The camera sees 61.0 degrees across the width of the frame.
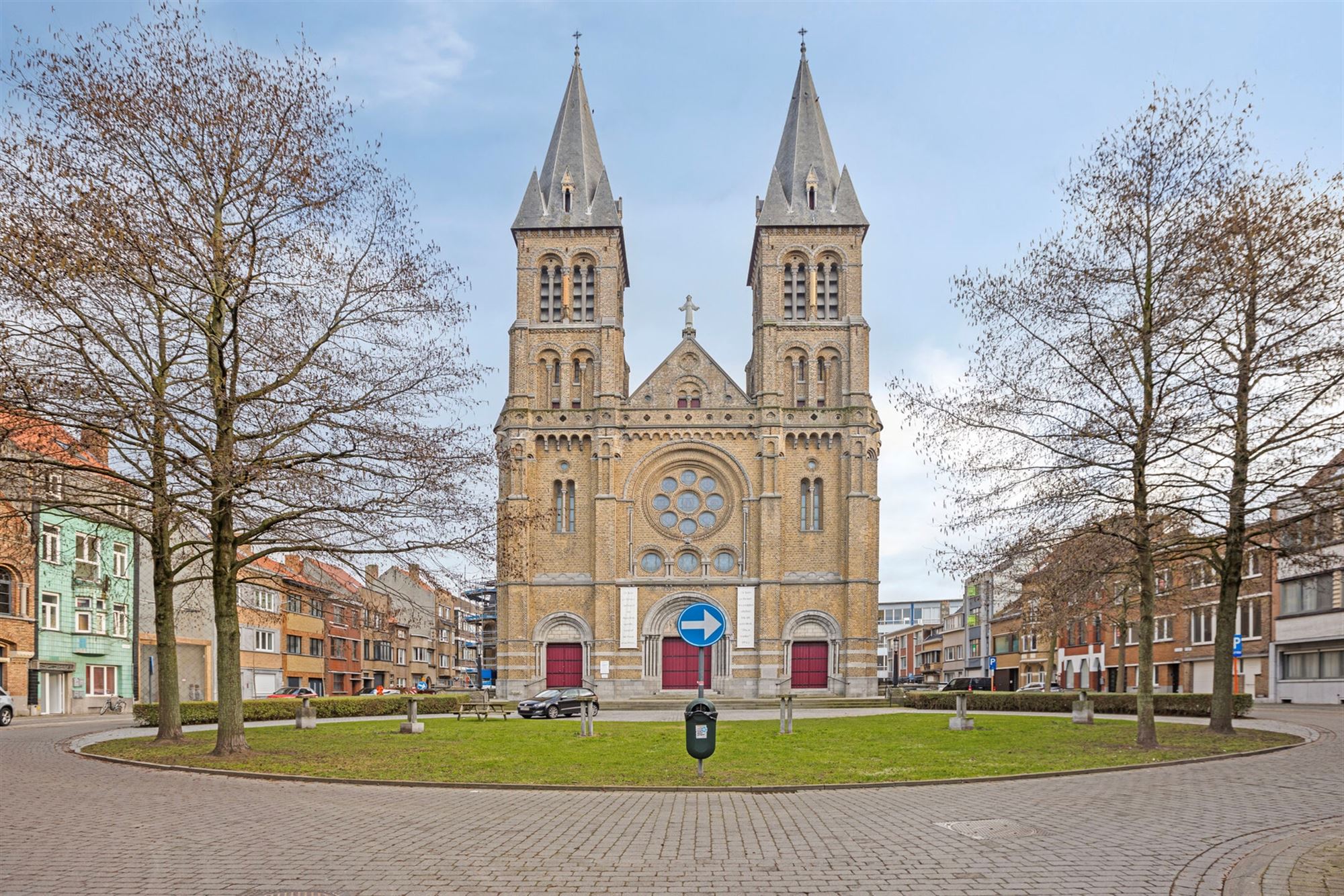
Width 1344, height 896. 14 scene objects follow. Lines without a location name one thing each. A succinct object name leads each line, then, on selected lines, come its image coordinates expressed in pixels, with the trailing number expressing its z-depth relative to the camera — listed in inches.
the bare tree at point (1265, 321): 762.2
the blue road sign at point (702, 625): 601.9
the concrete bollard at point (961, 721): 1016.9
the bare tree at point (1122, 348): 804.0
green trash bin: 584.1
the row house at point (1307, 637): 1914.4
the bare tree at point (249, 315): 703.7
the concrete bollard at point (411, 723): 1039.0
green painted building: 1769.2
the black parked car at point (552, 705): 1557.6
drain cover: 419.2
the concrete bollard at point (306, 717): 1154.7
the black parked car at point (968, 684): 2415.5
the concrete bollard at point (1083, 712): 1109.1
